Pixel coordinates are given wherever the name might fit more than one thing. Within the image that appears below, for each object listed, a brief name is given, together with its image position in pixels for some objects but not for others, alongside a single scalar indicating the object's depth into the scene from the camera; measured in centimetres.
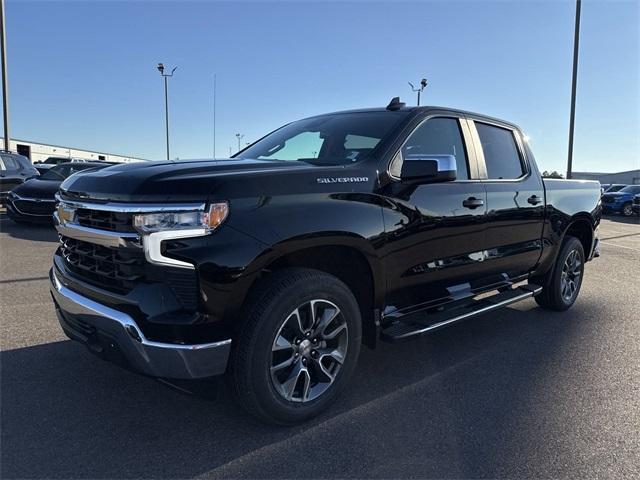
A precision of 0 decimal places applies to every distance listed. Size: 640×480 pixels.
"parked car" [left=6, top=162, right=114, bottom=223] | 1062
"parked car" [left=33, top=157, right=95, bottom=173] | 3557
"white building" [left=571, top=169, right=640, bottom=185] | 6602
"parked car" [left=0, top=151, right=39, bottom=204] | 1209
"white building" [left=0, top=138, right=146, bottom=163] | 5041
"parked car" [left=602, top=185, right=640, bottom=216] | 2542
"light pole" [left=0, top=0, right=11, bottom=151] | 1723
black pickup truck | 245
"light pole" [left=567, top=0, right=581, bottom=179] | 1959
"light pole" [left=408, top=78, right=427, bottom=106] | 3084
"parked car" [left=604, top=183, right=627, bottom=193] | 2926
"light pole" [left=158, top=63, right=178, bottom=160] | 3080
